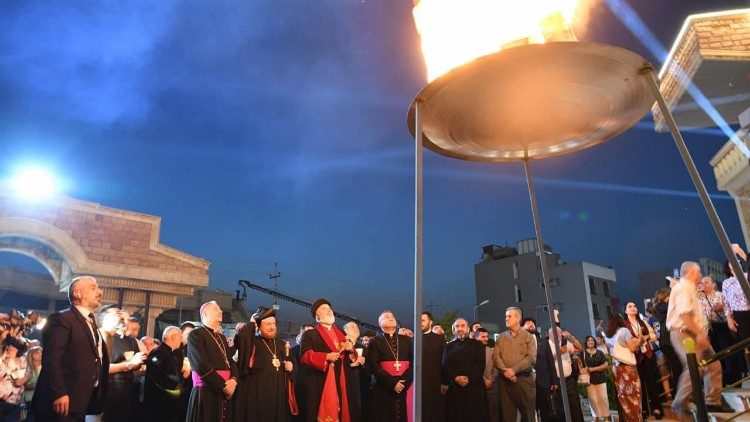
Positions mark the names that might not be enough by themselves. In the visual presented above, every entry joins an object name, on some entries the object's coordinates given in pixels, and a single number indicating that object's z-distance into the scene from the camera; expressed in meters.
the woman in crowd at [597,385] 8.75
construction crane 50.00
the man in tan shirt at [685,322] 5.15
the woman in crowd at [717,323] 7.13
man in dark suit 3.93
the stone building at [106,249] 14.23
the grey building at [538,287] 50.41
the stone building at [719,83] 10.98
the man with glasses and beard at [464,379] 7.17
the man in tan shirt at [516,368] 7.24
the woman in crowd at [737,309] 6.44
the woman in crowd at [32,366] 6.44
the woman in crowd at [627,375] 6.94
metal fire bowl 2.50
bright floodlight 14.27
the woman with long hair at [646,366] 7.36
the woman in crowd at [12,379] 5.83
